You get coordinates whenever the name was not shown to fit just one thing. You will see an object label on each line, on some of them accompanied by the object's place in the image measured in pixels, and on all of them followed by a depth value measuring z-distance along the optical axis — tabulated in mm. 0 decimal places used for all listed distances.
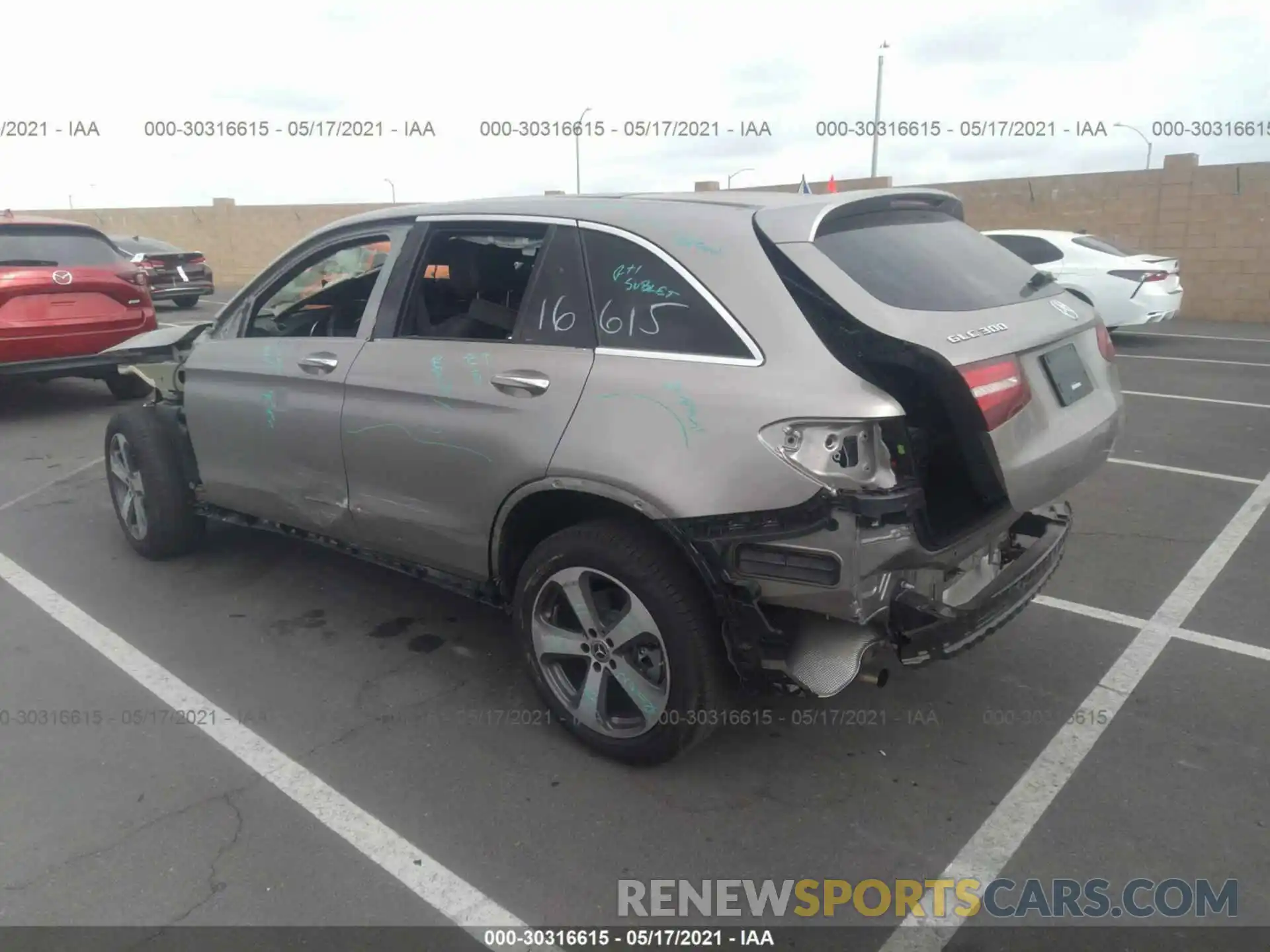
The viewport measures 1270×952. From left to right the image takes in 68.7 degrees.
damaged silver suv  2598
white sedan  11883
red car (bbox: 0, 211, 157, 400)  7477
